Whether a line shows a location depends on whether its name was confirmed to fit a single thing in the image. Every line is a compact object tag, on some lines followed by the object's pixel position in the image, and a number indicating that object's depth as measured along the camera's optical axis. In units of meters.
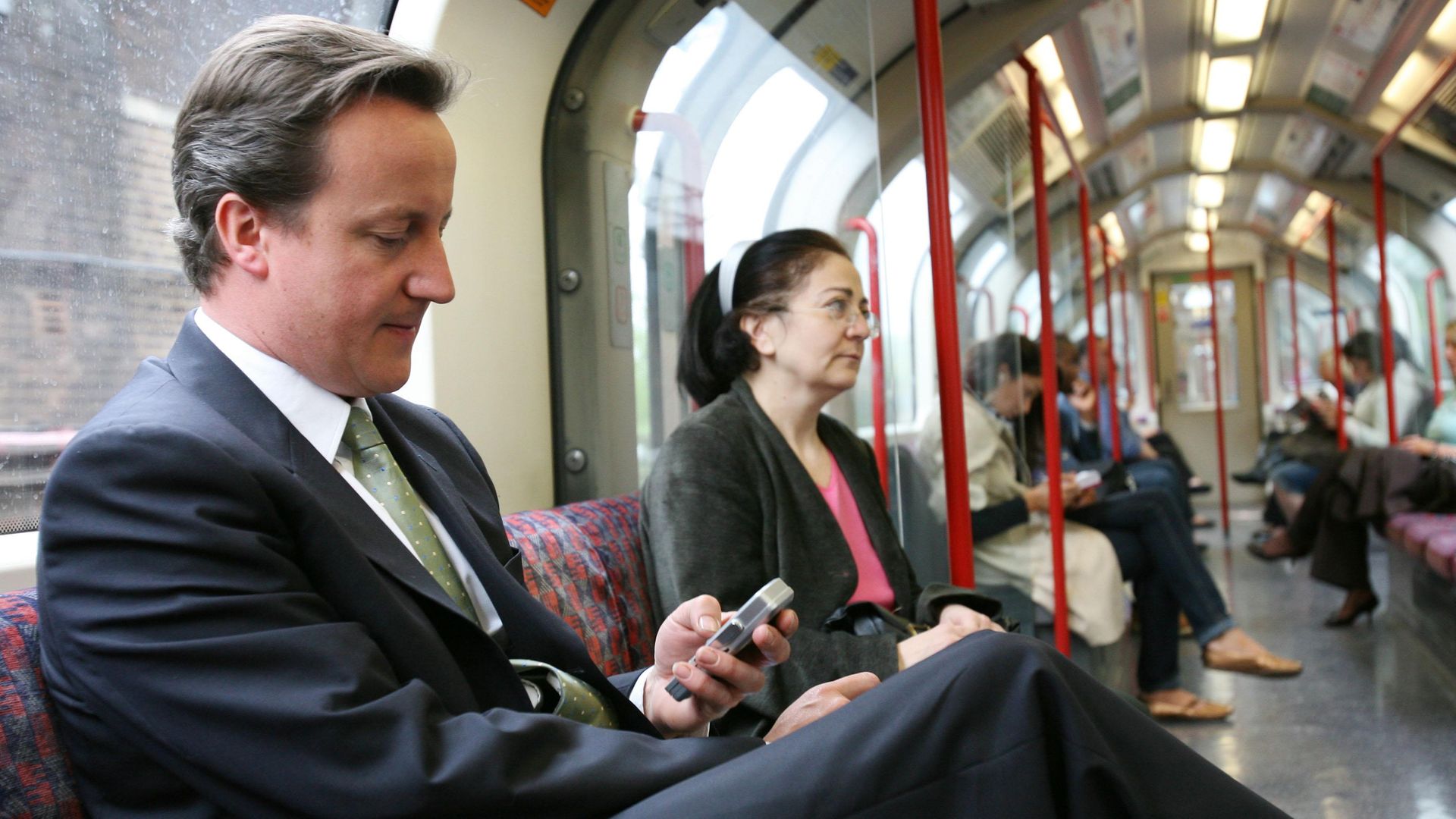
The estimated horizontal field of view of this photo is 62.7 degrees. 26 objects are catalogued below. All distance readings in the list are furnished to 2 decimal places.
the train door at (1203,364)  15.44
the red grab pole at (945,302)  2.89
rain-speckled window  1.61
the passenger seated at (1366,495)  5.73
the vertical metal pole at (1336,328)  8.79
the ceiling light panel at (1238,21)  6.44
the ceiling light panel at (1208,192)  11.63
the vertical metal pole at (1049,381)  3.84
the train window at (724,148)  2.83
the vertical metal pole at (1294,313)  13.40
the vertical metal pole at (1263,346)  15.49
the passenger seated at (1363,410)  8.02
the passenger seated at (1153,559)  4.14
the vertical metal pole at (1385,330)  7.43
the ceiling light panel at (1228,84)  7.50
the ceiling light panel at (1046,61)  5.86
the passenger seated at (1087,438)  6.28
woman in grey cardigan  2.08
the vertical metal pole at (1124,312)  11.49
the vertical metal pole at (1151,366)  15.94
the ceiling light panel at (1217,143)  9.20
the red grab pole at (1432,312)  8.92
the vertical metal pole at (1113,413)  7.85
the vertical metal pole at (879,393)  3.35
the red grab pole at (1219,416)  10.23
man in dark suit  1.03
